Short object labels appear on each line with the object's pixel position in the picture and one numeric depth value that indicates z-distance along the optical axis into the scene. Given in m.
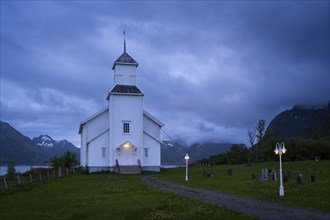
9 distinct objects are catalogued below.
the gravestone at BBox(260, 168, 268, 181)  33.85
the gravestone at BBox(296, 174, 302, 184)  29.64
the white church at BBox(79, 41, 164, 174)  55.16
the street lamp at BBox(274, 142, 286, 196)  23.52
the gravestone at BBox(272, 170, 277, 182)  32.80
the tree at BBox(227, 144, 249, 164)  88.44
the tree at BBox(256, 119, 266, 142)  75.25
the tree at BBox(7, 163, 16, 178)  52.33
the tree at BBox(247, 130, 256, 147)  78.31
